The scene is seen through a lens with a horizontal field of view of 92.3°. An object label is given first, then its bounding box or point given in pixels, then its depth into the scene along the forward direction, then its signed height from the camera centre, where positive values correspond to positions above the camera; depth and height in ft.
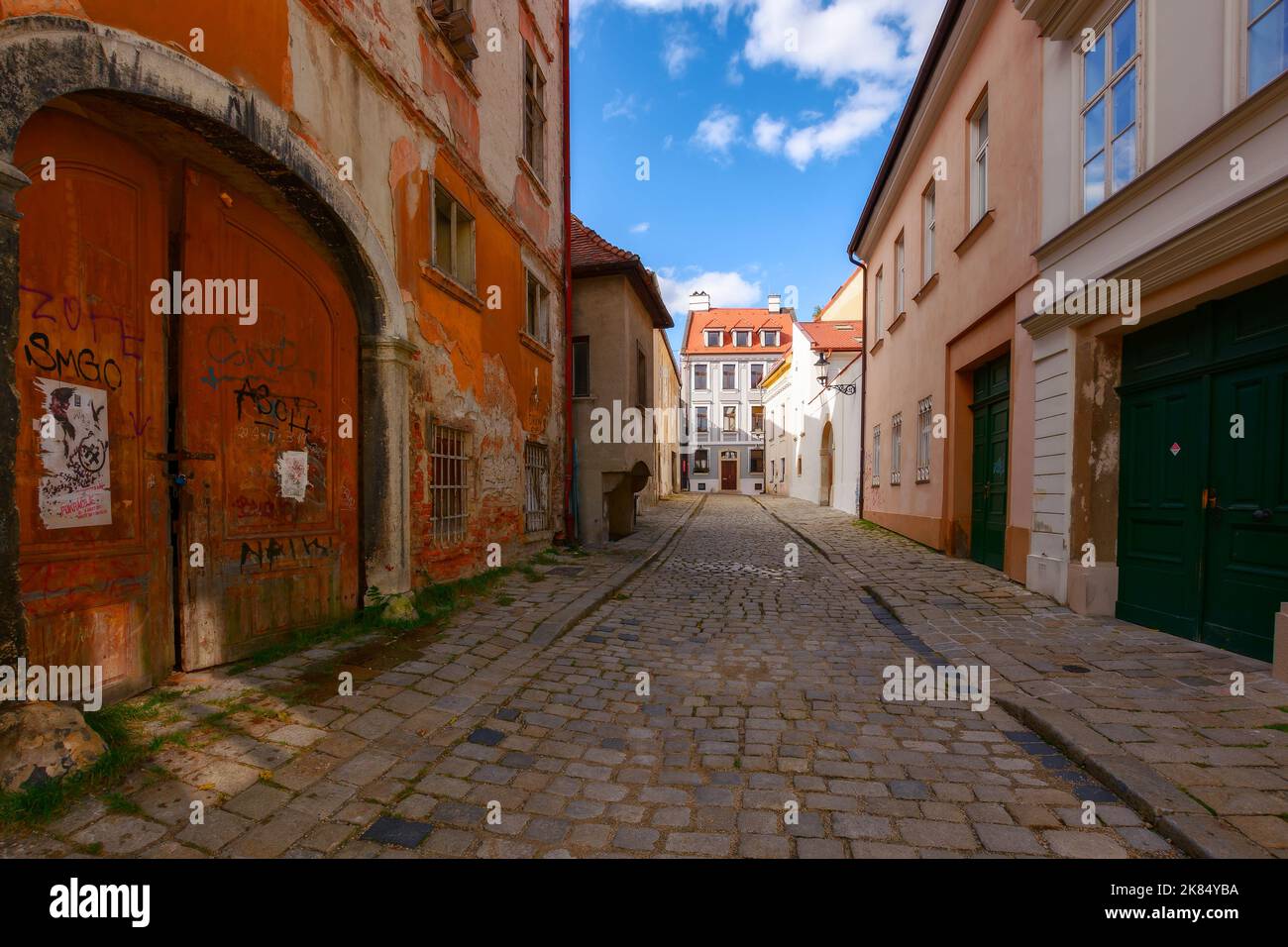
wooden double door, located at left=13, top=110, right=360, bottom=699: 10.62 +0.85
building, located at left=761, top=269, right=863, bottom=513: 66.13 +7.57
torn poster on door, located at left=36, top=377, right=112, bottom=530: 10.62 +0.02
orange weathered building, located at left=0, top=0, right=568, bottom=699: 10.41 +3.14
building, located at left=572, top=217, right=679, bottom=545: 39.42 +5.01
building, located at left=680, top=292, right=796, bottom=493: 159.43 +19.41
